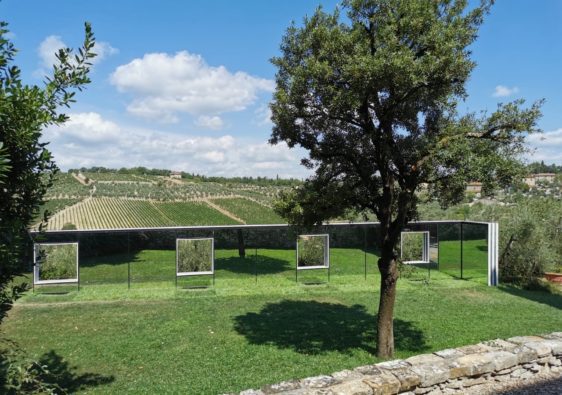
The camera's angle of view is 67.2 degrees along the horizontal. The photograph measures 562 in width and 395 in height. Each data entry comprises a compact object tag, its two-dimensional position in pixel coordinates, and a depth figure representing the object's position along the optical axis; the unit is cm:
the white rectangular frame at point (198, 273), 1822
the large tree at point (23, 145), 367
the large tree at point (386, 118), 837
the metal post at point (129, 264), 1792
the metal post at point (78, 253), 1712
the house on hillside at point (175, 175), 12762
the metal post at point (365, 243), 2114
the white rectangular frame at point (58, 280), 1633
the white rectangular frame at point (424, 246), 2139
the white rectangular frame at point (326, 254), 1998
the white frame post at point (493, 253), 2055
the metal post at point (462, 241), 2189
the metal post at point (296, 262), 1973
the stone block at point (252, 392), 618
